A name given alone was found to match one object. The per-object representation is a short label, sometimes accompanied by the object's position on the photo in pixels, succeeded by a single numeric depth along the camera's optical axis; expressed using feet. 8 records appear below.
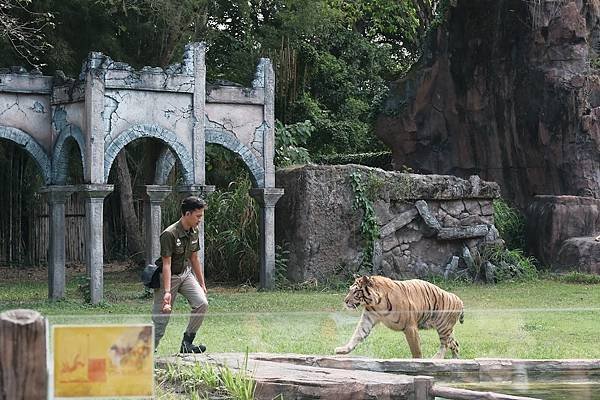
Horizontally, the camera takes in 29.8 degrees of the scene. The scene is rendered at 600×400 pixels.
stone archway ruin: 56.65
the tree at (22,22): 67.92
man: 32.35
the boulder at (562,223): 74.90
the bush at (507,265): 69.77
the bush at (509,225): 77.51
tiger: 34.45
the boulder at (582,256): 71.77
